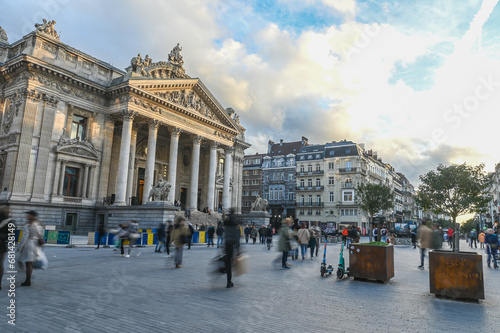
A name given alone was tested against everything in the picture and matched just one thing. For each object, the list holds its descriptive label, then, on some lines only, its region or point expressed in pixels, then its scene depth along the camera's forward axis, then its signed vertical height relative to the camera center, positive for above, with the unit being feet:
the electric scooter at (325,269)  34.94 -4.99
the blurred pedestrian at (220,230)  68.00 -2.48
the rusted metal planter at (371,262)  31.63 -3.69
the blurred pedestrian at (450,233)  90.97 -1.59
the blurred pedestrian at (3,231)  24.38 -1.60
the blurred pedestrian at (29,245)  25.86 -2.72
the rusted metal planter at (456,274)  24.87 -3.59
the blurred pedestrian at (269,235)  69.92 -3.23
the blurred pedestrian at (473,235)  96.13 -1.99
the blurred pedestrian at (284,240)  40.09 -2.37
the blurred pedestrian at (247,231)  88.57 -3.22
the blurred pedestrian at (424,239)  43.47 -1.74
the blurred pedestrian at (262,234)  89.56 -3.91
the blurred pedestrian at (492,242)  47.14 -1.82
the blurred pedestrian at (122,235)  50.19 -3.14
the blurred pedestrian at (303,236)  49.78 -2.20
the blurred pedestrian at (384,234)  110.63 -3.31
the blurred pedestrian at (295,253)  53.15 -5.11
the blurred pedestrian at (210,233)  74.52 -3.47
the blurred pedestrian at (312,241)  55.21 -3.21
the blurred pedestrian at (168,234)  49.99 -3.00
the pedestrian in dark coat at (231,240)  28.32 -1.87
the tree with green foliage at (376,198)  178.29 +14.07
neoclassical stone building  87.15 +26.06
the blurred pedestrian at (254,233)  89.64 -3.72
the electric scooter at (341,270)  33.40 -4.77
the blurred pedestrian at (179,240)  38.49 -2.75
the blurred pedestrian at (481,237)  75.77 -1.93
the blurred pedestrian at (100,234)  61.14 -3.84
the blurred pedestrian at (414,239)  87.40 -3.43
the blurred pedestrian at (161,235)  55.26 -3.23
